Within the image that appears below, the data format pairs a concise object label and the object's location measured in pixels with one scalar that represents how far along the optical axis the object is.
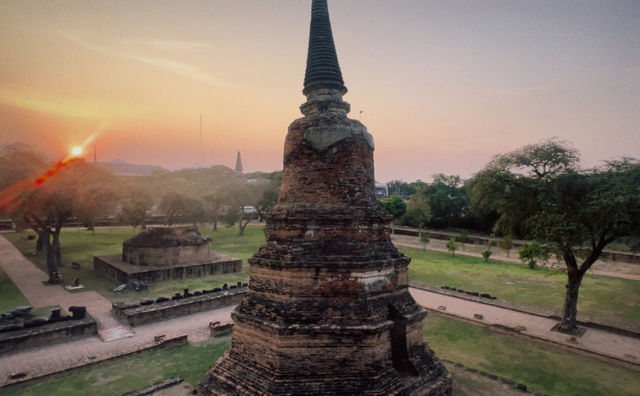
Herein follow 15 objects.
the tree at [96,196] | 23.13
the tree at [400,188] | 107.88
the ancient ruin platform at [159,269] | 21.02
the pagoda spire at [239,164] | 94.96
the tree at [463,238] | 38.16
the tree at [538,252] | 14.23
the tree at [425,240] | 34.82
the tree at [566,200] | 13.35
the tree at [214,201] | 42.94
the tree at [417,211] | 42.06
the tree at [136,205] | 35.66
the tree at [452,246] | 31.77
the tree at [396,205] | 43.26
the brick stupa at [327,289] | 7.41
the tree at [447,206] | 50.66
